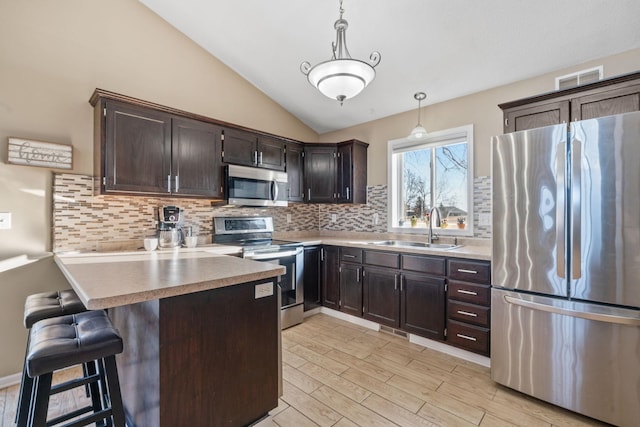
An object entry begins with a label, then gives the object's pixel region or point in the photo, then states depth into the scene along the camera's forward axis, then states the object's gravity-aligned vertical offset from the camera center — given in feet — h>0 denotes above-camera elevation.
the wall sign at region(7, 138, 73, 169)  7.14 +1.54
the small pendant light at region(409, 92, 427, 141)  9.97 +2.82
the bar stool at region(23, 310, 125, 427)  3.68 -1.77
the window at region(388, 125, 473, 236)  10.61 +1.23
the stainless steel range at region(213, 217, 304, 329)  10.22 -1.38
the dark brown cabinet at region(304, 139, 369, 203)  12.84 +1.83
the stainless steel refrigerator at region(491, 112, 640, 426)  5.57 -1.09
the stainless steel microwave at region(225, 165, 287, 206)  10.23 +1.03
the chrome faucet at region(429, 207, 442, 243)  10.73 -0.63
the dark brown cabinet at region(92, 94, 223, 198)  7.84 +1.84
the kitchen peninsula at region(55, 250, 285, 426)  4.20 -1.95
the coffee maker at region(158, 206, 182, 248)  9.20 -0.40
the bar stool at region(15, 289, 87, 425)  5.25 -1.72
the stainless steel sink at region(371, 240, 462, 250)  10.49 -1.13
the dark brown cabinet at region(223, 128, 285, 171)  10.41 +2.40
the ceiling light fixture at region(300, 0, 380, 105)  5.52 +2.66
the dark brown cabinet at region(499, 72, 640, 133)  6.29 +2.52
